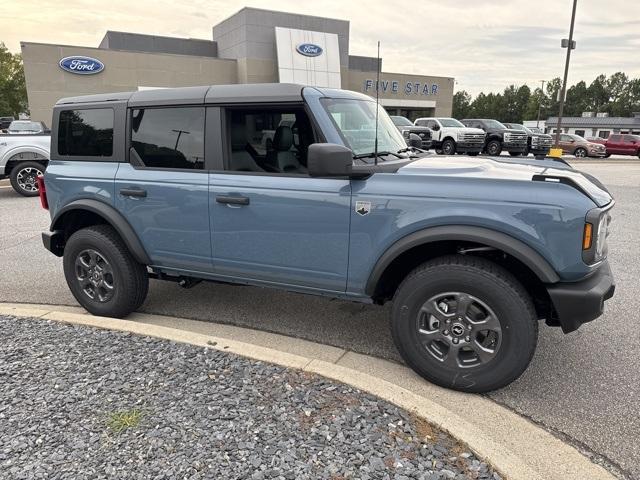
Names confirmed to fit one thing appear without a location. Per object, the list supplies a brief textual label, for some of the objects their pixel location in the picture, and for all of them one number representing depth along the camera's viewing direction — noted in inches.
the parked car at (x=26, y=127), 511.8
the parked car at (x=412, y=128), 743.0
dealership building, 1112.2
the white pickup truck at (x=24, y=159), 402.6
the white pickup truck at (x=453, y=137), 845.2
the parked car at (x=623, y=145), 1157.1
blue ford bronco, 106.8
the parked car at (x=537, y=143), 898.1
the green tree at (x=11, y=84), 2519.7
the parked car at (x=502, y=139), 870.4
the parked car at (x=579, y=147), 1146.2
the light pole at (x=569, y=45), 928.3
